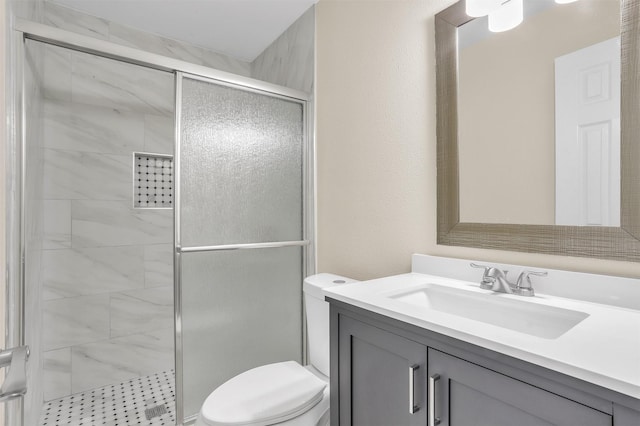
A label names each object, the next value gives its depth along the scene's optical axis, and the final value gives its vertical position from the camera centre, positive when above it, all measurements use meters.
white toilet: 1.19 -0.69
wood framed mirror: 0.91 +0.09
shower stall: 1.65 -0.07
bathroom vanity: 0.58 -0.30
